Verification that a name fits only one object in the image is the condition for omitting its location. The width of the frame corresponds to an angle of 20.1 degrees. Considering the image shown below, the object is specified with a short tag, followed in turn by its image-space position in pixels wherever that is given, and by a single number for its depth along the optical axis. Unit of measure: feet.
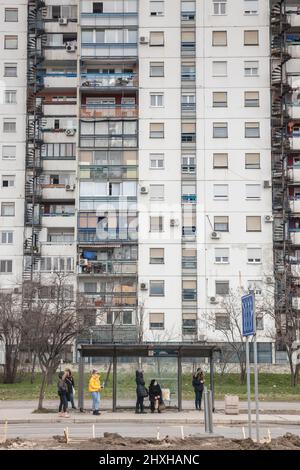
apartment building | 206.80
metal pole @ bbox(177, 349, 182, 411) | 103.50
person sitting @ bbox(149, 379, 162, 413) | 100.42
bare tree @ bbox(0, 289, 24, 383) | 164.35
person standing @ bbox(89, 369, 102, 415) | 96.53
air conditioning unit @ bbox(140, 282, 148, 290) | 206.08
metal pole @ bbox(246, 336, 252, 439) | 56.14
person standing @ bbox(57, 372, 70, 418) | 96.32
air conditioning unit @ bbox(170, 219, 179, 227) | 208.23
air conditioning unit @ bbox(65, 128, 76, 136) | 216.74
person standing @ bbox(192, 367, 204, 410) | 103.93
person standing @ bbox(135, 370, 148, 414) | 99.29
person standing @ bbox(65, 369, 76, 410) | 100.23
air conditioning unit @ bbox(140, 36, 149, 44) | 214.07
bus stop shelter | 102.78
